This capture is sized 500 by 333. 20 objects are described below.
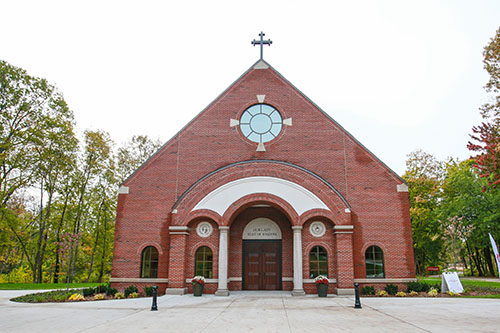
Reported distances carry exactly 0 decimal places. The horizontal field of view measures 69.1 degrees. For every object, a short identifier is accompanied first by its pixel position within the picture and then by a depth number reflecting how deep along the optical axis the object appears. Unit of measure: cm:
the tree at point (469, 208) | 3198
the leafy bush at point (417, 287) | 1748
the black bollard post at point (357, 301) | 1284
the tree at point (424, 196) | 3712
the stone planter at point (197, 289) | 1738
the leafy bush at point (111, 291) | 1788
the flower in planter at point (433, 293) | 1692
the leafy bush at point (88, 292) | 1753
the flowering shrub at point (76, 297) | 1595
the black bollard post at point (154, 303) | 1233
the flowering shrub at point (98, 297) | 1640
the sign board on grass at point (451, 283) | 1773
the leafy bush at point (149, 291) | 1788
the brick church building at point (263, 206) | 1820
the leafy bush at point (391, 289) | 1739
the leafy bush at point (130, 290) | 1753
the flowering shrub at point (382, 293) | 1723
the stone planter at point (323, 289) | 1691
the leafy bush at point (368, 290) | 1747
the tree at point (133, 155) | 3688
